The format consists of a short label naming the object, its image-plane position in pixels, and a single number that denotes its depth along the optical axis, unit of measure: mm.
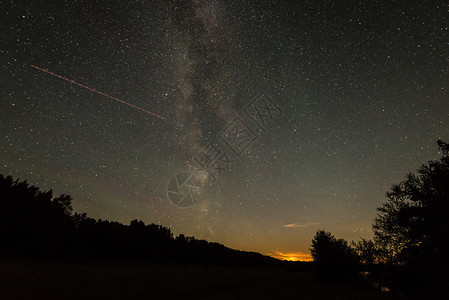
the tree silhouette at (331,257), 29062
